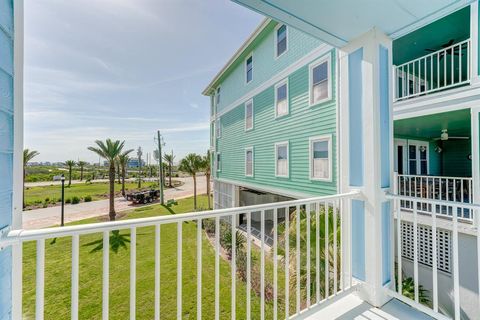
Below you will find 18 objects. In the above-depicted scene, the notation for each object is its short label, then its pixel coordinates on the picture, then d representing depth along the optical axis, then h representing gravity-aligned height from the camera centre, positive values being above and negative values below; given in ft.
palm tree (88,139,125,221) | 43.29 +3.00
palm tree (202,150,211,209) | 59.90 -0.44
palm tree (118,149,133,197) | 50.54 +1.14
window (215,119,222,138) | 43.65 +7.17
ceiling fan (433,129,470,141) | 22.92 +2.99
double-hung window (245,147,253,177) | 31.96 +0.02
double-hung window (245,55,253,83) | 31.71 +14.52
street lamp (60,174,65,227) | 32.94 -2.27
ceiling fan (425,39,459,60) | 18.55 +10.55
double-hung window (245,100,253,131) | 31.78 +7.40
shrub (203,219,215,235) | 35.22 -11.19
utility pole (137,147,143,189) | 93.72 +4.54
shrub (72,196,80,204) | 63.91 -11.23
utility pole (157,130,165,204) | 57.97 +0.55
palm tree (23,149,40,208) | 40.38 +1.86
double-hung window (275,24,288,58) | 24.14 +14.52
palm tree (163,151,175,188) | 83.15 +1.93
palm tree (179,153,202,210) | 59.26 -0.13
